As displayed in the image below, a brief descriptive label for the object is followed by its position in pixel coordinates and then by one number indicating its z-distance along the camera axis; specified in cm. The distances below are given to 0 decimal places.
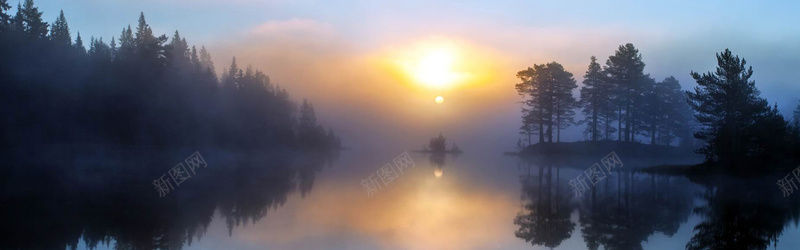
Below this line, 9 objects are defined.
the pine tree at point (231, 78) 7988
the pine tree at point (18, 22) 4523
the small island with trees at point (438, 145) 9662
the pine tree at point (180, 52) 7738
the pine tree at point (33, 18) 5237
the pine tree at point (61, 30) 5896
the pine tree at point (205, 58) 10411
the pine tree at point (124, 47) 5123
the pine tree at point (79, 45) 6043
